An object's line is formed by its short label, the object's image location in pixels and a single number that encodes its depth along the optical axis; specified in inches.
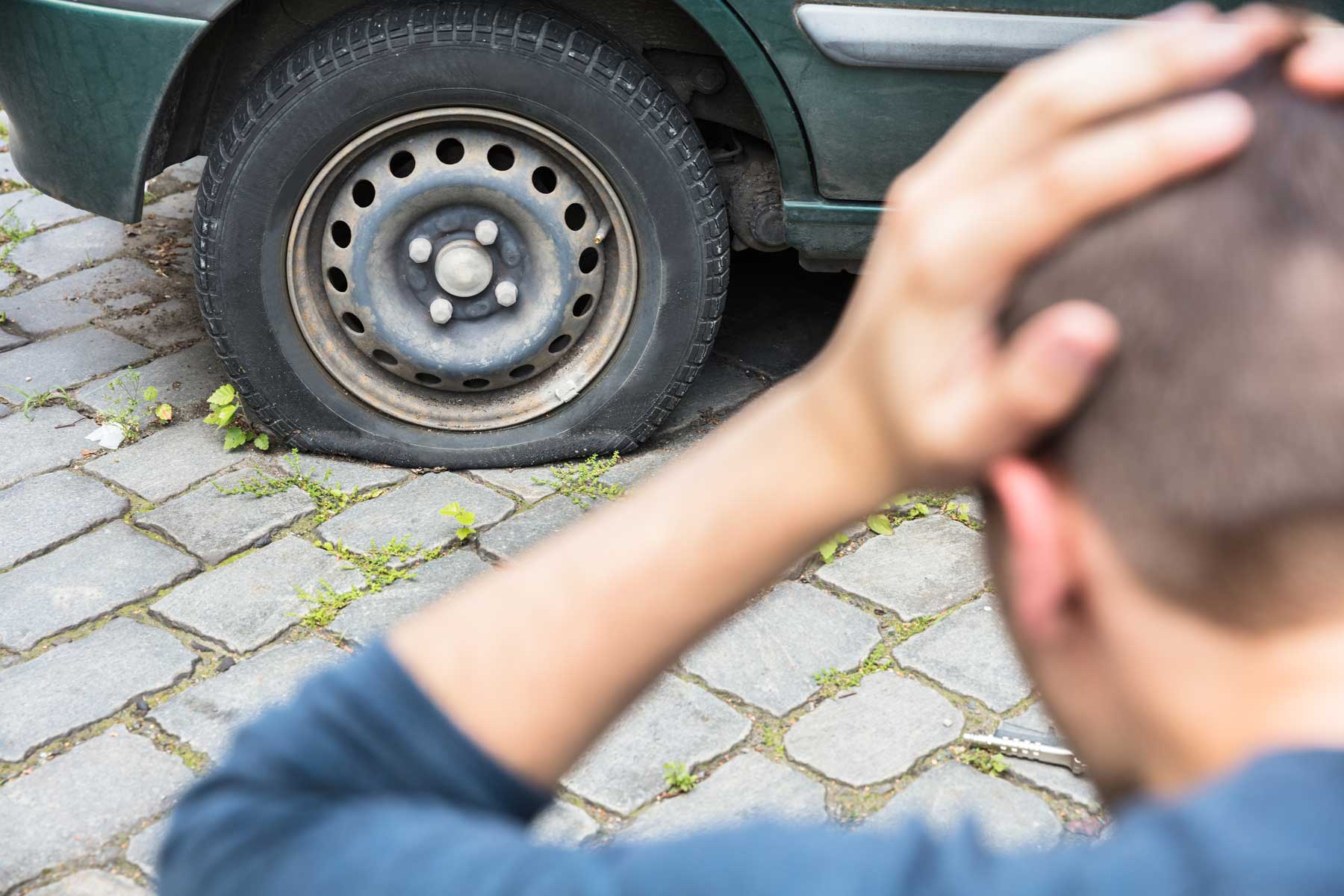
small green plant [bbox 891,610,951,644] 116.1
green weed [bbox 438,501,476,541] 127.6
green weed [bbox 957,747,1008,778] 101.5
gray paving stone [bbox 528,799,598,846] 95.9
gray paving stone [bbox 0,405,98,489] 137.9
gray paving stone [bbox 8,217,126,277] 179.8
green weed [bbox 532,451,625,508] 134.6
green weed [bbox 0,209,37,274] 179.5
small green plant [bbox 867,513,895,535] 129.9
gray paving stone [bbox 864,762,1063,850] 96.6
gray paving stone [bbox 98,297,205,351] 161.5
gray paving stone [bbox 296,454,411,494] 135.9
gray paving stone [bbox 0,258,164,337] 166.5
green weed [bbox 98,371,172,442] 144.5
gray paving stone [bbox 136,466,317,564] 127.0
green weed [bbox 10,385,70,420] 148.3
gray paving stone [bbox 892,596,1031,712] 109.6
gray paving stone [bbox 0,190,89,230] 191.4
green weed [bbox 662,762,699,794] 100.1
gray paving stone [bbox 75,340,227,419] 148.9
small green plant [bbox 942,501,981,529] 131.3
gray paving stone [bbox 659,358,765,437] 147.3
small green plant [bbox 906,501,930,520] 132.5
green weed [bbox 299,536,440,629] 118.1
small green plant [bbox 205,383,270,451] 140.4
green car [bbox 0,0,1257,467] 122.8
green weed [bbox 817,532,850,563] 125.3
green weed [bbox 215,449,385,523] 132.6
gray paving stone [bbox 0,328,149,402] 153.0
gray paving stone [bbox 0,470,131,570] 126.4
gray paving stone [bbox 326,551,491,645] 116.0
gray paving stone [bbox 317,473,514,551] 127.8
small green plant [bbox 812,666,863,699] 109.7
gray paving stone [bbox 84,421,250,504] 135.7
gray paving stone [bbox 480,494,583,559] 126.4
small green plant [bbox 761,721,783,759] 103.7
